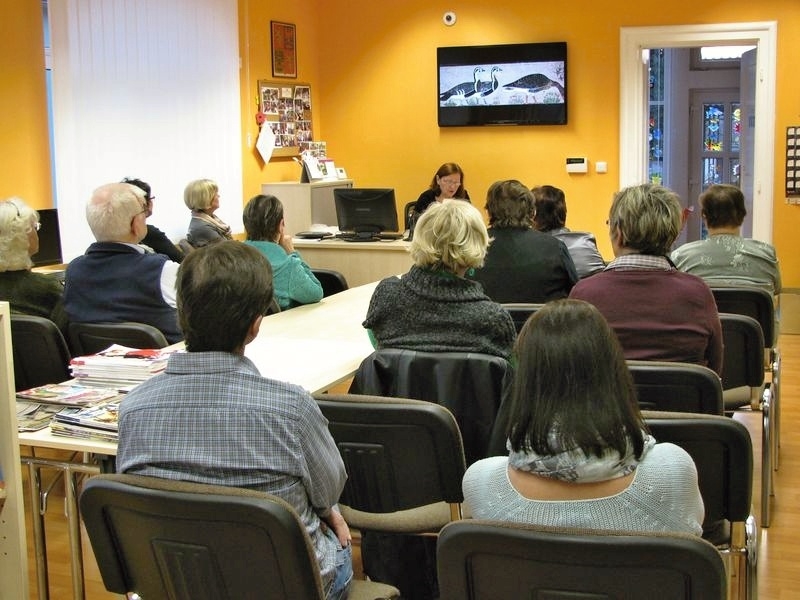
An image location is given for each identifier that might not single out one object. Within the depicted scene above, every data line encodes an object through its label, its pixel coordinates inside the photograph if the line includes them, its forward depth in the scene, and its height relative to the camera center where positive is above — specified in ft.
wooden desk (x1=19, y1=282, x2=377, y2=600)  8.72 -1.87
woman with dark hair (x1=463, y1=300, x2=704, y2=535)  5.48 -1.48
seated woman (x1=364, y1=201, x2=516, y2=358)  9.29 -1.15
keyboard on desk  23.34 -1.29
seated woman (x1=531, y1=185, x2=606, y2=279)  16.16 -0.84
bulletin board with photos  26.96 +1.99
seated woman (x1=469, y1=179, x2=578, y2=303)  13.61 -1.06
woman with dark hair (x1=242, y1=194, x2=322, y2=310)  15.06 -1.09
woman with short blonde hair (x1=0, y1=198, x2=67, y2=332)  13.01 -1.10
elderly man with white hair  12.99 -1.18
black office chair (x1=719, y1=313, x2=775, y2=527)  11.85 -2.42
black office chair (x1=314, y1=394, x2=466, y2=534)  7.51 -2.09
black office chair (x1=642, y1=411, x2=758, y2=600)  7.23 -2.22
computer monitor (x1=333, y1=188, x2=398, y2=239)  23.45 -0.68
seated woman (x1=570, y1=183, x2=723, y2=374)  10.05 -1.27
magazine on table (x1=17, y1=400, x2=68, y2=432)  8.39 -1.94
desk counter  22.76 -1.73
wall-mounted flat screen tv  27.40 +2.63
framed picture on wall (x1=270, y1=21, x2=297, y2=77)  27.22 +3.73
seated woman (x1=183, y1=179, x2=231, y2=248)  21.76 -0.57
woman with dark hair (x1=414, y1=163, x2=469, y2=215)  24.71 -0.17
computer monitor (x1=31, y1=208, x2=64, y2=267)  18.70 -0.95
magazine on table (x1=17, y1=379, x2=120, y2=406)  8.79 -1.84
